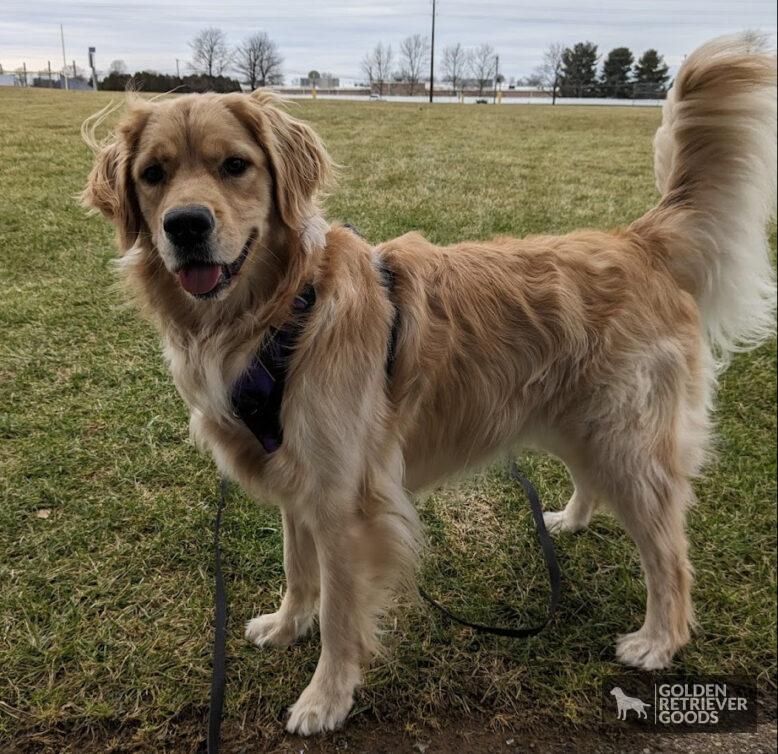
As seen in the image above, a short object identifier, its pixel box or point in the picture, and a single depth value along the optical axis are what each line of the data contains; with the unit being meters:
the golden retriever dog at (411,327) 0.67
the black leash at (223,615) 0.69
